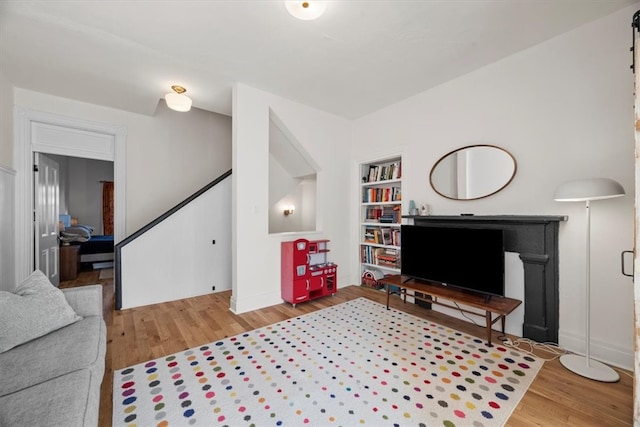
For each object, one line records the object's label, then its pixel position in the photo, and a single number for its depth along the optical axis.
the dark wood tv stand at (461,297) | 2.36
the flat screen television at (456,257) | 2.53
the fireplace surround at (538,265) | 2.39
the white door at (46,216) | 3.61
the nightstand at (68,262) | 4.66
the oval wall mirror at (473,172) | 2.72
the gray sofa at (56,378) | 1.02
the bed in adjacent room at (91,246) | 5.29
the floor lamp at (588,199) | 1.87
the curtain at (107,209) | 7.37
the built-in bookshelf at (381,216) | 3.85
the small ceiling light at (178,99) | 3.24
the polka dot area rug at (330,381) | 1.57
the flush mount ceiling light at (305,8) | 1.88
